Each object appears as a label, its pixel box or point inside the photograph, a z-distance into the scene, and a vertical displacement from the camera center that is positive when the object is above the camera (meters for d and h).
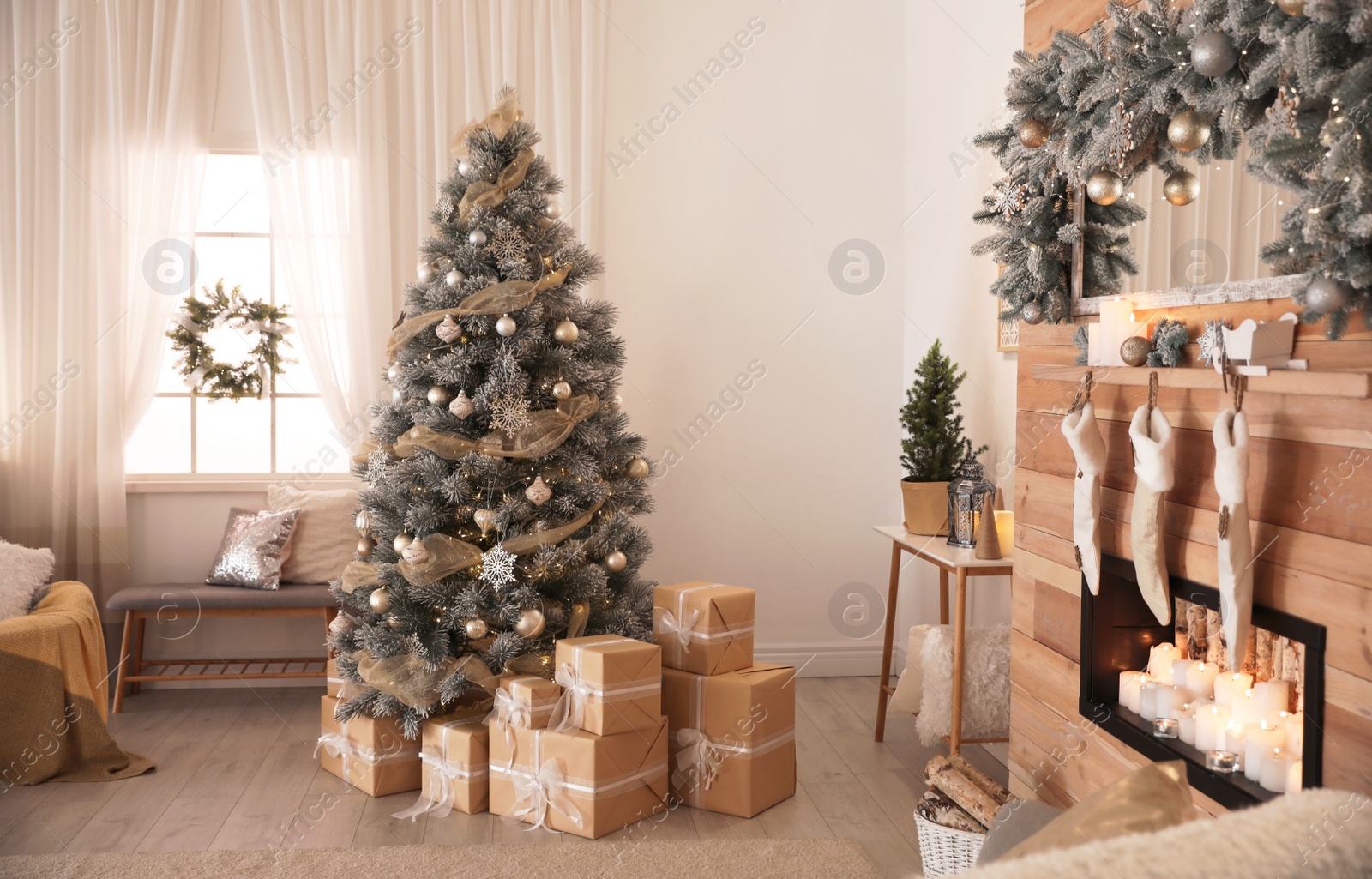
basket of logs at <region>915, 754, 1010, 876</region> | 2.24 -0.95
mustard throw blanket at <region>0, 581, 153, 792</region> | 2.88 -0.89
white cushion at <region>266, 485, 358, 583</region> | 3.86 -0.48
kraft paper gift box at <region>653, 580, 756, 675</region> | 2.84 -0.63
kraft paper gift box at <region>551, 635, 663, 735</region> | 2.59 -0.73
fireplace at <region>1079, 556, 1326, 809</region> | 1.64 -0.49
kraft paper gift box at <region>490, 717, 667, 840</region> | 2.59 -1.00
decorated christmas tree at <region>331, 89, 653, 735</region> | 2.84 -0.14
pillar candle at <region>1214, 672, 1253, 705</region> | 1.77 -0.49
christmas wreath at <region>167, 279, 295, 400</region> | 3.99 +0.31
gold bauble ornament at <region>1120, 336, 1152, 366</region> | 1.89 +0.14
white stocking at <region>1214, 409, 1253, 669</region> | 1.59 -0.18
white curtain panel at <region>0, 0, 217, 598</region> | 3.86 +0.71
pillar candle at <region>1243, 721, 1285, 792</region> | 1.67 -0.56
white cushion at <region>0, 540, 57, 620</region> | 3.10 -0.55
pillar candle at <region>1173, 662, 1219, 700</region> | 1.91 -0.51
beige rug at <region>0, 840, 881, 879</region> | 2.39 -1.14
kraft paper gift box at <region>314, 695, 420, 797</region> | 2.89 -1.04
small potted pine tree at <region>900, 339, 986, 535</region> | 3.27 -0.06
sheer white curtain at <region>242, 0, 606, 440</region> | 3.96 +1.20
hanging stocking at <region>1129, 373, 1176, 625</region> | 1.77 -0.14
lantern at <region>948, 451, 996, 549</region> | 3.01 -0.27
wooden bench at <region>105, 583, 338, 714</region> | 3.64 -0.73
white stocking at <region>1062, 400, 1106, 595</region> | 1.97 -0.13
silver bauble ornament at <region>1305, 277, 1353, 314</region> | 1.37 +0.18
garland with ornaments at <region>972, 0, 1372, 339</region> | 1.34 +0.52
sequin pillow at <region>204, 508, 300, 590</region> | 3.74 -0.54
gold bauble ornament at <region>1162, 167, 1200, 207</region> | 1.82 +0.45
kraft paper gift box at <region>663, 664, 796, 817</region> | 2.78 -0.94
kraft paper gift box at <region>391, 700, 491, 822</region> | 2.78 -1.03
